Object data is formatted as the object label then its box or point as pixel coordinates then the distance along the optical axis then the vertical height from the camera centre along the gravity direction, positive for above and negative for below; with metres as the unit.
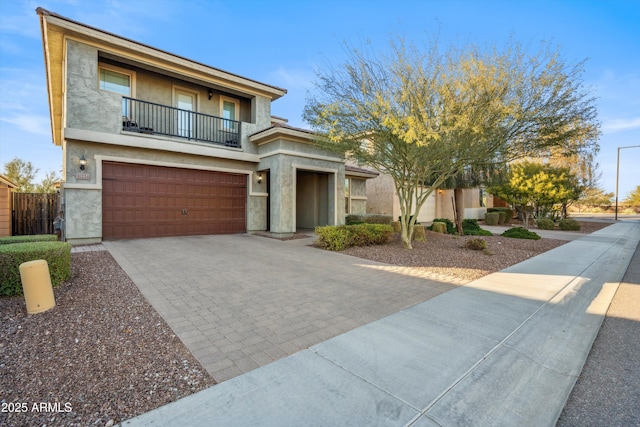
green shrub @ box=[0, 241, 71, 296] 4.36 -0.86
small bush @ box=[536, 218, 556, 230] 19.67 -0.99
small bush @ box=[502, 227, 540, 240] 13.59 -1.17
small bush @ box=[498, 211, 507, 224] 23.64 -0.66
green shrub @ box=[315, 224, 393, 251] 9.36 -0.93
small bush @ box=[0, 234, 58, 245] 6.00 -0.72
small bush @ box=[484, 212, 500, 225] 22.83 -0.71
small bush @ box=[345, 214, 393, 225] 16.27 -0.63
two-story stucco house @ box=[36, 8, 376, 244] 9.20 +2.14
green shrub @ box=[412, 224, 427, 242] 11.33 -0.99
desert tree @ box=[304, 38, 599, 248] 7.82 +2.86
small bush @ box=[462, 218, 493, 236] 14.68 -1.08
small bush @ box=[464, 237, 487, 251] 9.58 -1.17
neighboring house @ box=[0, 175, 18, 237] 11.12 -0.07
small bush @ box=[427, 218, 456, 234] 15.04 -1.02
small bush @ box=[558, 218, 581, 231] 18.88 -1.00
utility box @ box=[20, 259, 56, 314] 3.93 -1.10
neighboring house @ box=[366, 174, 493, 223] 20.64 +0.47
